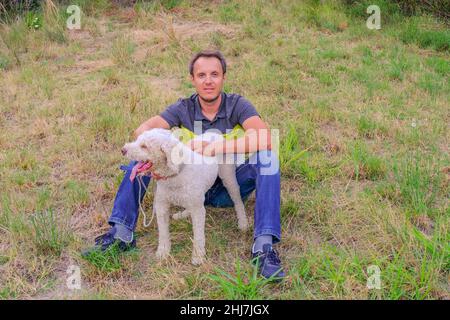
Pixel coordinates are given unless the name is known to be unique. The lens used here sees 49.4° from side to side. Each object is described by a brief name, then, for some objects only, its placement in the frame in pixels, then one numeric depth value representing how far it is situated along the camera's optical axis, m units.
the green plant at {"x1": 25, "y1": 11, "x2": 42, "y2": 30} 7.55
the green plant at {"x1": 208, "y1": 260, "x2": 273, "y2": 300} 2.55
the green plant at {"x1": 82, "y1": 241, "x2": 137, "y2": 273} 2.83
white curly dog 2.58
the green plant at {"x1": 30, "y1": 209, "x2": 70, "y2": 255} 3.02
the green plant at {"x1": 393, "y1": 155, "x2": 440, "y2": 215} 3.27
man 2.88
